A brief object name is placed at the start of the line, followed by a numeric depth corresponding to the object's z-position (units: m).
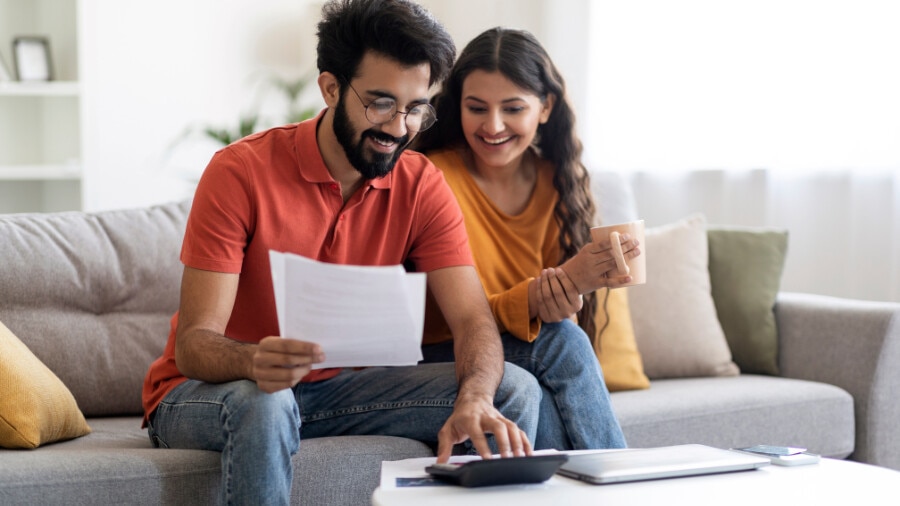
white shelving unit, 4.32
